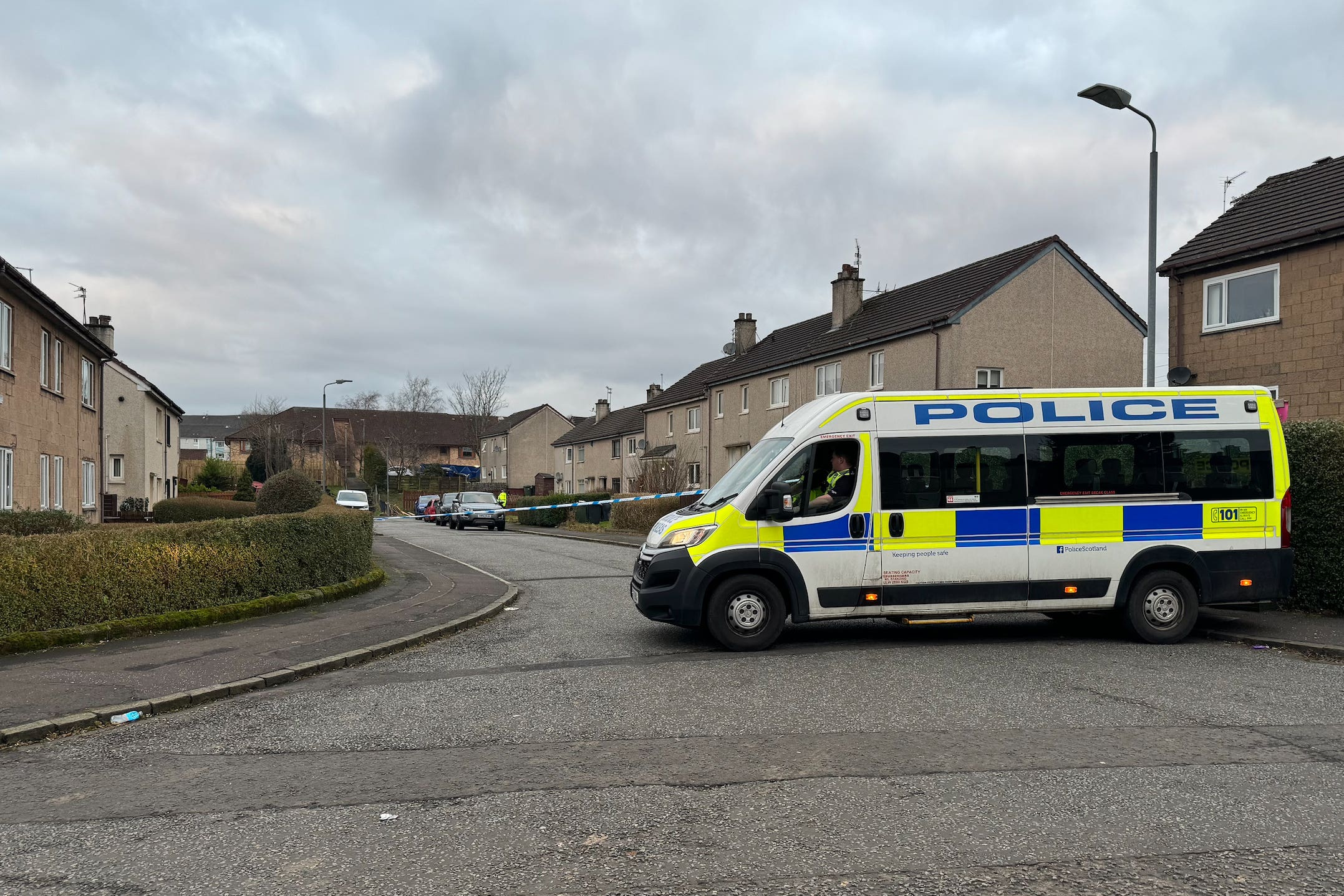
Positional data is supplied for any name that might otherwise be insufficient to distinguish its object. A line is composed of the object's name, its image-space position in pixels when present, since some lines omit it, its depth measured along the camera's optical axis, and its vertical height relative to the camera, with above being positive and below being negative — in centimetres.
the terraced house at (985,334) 2848 +424
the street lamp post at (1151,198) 1298 +392
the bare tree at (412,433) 8794 +435
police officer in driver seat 948 -8
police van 941 -41
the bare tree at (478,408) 8025 +539
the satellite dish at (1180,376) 1842 +183
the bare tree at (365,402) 9269 +693
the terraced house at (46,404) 1747 +143
